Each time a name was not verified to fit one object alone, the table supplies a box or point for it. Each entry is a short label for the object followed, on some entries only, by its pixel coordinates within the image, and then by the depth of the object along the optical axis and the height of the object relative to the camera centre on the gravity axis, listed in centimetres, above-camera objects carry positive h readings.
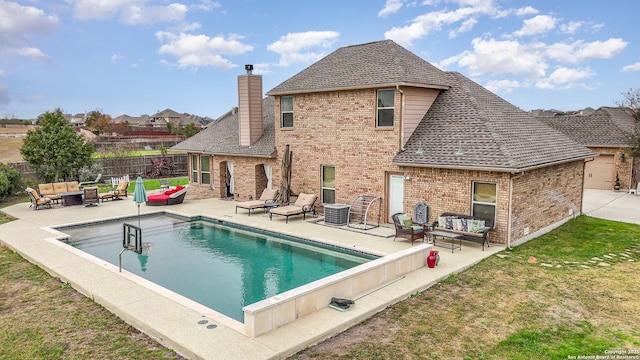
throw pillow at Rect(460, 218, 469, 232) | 1309 -248
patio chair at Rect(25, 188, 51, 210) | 1967 -256
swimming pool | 1016 -343
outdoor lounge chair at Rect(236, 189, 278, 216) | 1847 -257
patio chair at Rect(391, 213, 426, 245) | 1334 -266
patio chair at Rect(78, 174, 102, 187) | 2557 -230
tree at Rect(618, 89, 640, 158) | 2984 +307
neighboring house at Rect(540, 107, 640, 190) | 2520 +3
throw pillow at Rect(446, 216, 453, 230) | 1348 -247
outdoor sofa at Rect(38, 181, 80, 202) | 2074 -221
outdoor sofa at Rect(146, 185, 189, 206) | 2102 -264
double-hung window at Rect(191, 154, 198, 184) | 2454 -135
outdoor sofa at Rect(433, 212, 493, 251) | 1282 -254
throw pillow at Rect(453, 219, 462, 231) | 1327 -250
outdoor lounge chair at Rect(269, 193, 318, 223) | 1708 -261
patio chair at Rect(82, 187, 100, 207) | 2095 -257
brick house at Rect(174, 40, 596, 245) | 1353 -5
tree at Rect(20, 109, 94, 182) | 2341 -18
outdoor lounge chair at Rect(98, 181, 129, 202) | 2237 -260
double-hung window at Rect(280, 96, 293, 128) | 1920 +154
